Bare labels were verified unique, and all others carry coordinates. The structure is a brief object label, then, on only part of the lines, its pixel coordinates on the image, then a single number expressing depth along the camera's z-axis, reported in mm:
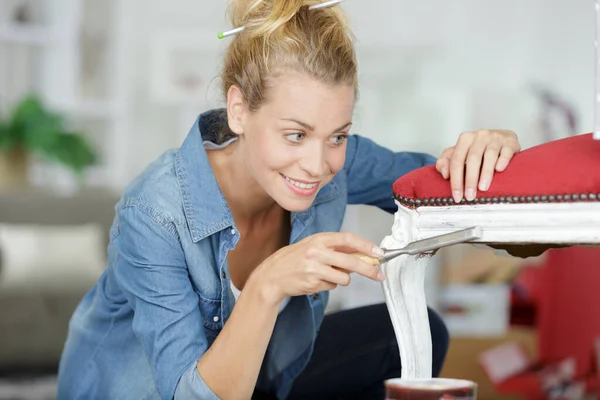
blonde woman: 1227
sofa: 3223
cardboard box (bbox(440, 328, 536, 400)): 3197
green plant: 3650
